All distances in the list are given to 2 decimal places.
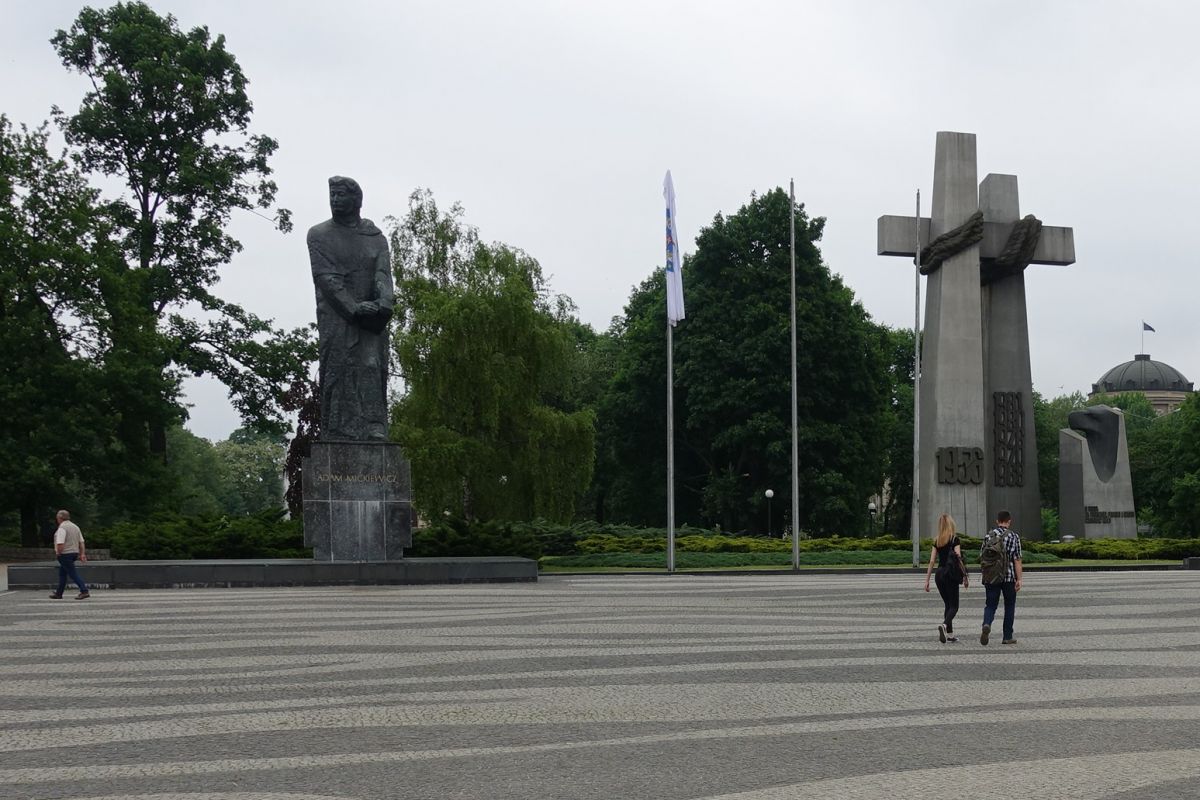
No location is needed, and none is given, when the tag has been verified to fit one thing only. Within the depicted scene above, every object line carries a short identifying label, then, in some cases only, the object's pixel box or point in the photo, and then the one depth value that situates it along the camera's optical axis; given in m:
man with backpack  14.34
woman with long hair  14.69
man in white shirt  21.38
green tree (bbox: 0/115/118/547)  37.22
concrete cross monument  41.16
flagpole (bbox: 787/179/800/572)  32.94
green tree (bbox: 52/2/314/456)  41.50
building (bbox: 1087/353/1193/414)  163.25
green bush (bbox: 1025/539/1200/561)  37.69
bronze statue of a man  25.39
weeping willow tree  39.75
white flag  32.38
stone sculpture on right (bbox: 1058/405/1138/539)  45.28
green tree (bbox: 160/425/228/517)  79.69
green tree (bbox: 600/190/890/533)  50.88
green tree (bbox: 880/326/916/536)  65.00
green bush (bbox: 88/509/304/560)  28.53
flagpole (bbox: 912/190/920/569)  35.52
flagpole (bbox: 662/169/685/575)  32.25
